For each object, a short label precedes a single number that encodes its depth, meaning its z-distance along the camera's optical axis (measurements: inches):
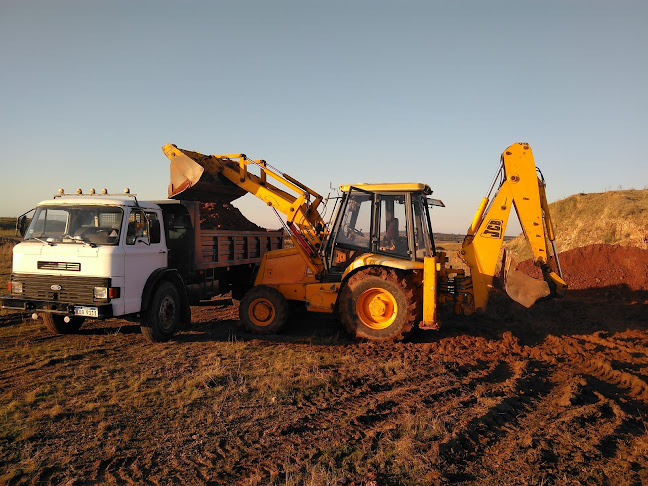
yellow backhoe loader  334.6
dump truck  289.6
